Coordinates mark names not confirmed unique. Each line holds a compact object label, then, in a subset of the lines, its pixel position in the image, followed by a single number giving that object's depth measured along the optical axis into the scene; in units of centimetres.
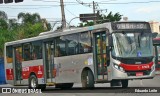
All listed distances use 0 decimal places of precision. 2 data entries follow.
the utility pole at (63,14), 4025
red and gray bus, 1966
